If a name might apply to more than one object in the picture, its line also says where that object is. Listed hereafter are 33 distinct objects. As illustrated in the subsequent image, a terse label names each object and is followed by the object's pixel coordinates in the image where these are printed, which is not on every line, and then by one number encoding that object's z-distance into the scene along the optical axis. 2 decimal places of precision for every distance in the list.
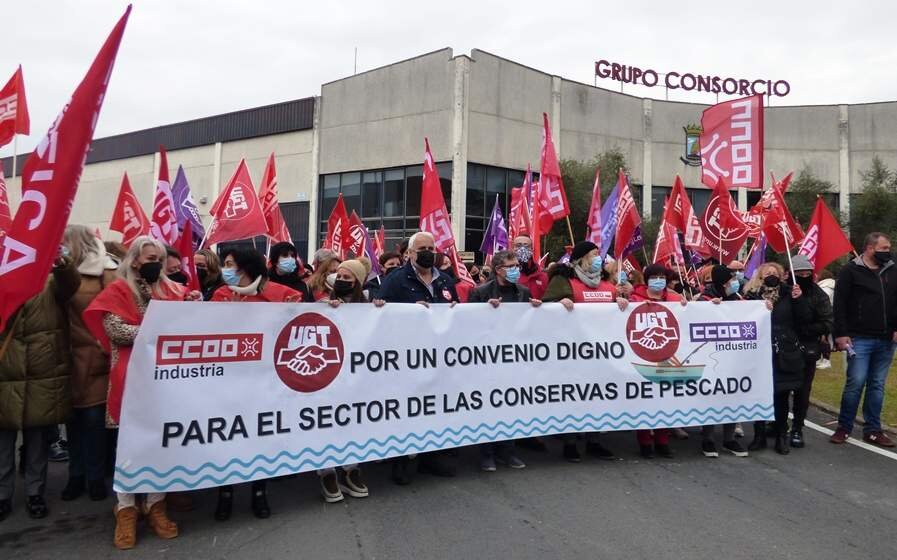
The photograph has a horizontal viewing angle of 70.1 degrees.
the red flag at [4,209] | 6.67
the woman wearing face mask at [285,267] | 5.55
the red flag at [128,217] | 8.17
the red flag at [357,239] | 10.70
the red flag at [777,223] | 8.23
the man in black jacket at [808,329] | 6.02
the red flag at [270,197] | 10.35
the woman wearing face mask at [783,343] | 5.95
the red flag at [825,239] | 7.71
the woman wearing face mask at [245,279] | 4.41
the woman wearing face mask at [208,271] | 6.31
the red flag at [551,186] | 9.25
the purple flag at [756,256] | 9.87
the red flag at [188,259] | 5.93
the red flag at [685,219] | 10.52
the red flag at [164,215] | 7.39
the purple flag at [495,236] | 13.19
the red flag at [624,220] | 8.91
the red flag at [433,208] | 8.30
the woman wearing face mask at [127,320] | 3.78
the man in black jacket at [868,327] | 6.14
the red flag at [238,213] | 8.76
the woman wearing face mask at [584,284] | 5.61
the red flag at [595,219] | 9.42
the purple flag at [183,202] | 9.63
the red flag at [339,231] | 10.82
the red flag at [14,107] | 9.09
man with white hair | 5.17
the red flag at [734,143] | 8.30
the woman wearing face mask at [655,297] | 5.65
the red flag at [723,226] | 9.35
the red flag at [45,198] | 3.15
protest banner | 3.92
